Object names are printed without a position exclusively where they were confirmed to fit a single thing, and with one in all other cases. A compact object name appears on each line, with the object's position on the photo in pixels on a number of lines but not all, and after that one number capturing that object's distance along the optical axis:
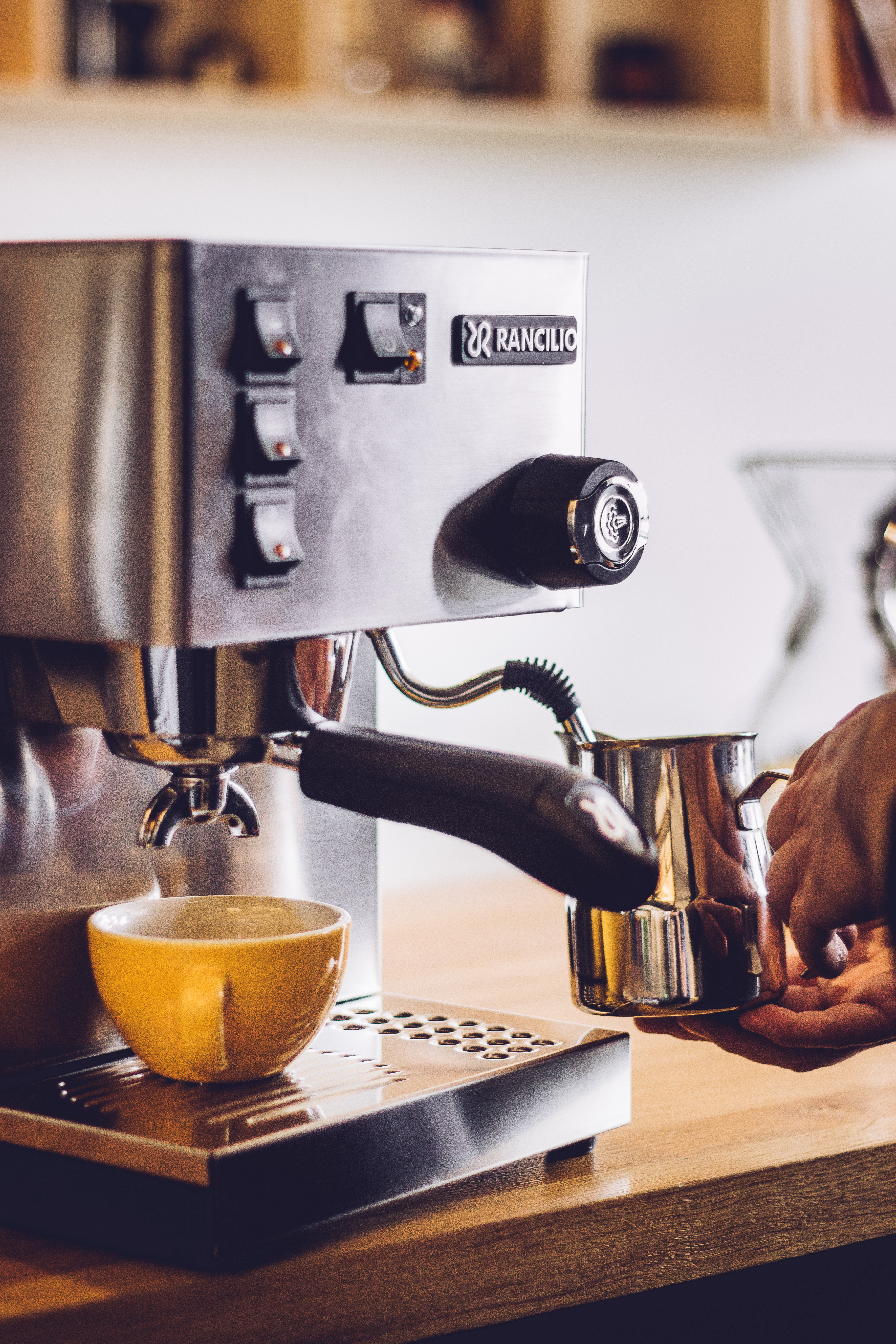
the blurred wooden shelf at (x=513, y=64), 2.32
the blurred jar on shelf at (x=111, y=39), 2.31
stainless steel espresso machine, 1.00
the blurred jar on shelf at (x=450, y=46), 2.62
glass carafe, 2.14
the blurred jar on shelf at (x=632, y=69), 2.80
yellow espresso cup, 1.05
